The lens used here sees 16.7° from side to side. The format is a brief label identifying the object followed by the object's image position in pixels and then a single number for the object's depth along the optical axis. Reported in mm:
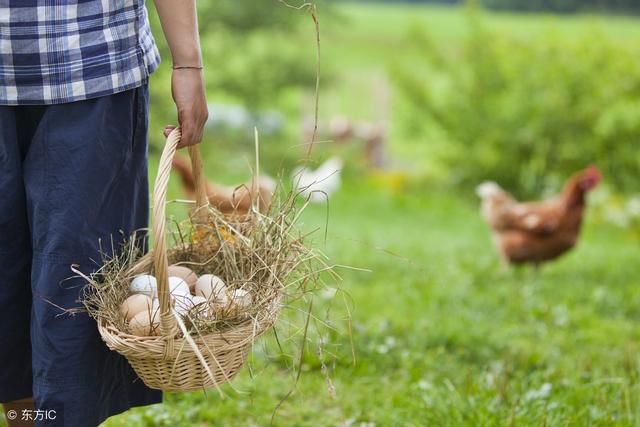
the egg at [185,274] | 3612
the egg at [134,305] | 3462
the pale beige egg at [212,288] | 3493
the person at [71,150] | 3439
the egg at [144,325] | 3427
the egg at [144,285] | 3509
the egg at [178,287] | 3506
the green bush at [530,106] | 10950
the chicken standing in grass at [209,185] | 5963
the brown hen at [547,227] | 6684
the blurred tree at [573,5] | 13697
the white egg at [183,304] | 3457
